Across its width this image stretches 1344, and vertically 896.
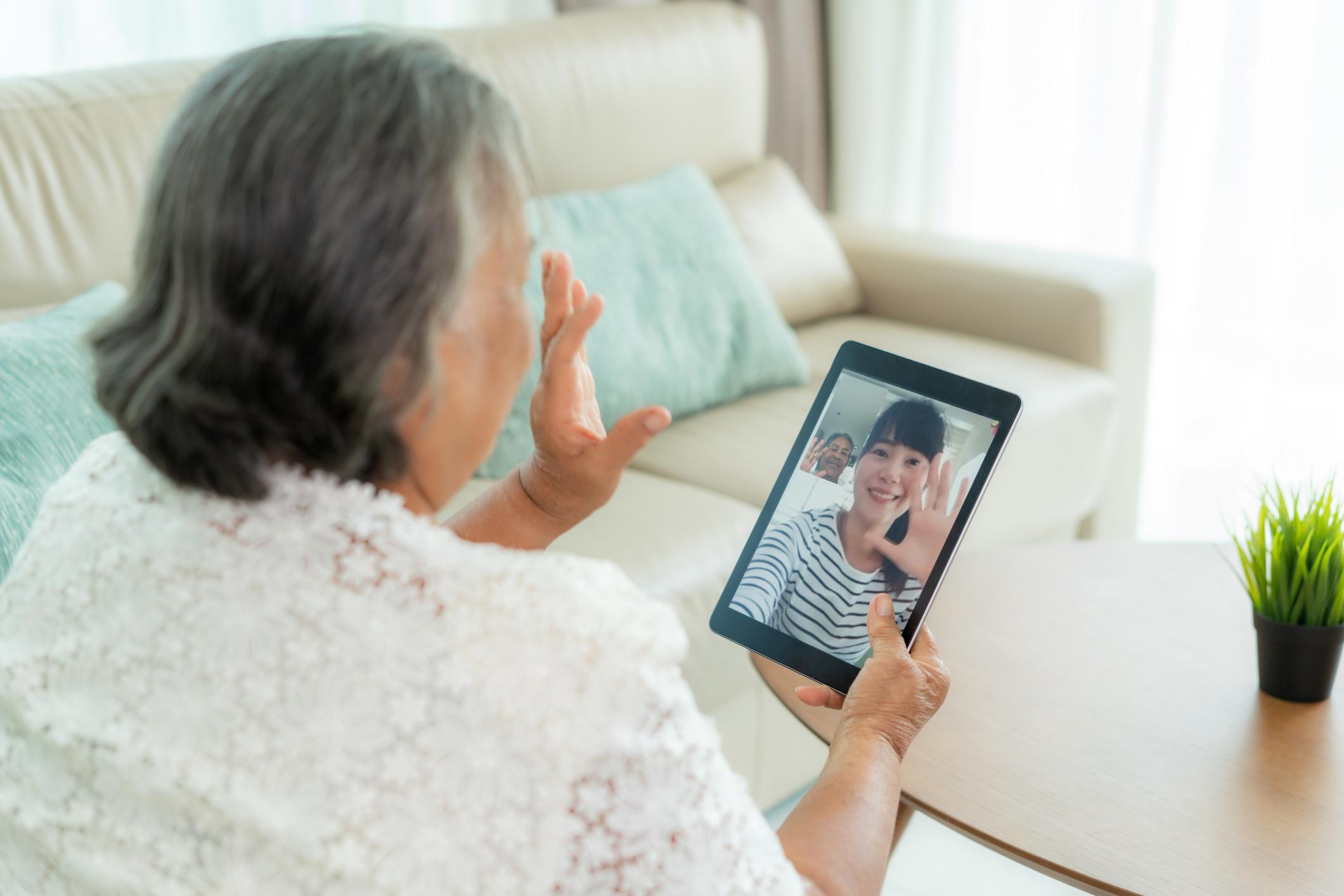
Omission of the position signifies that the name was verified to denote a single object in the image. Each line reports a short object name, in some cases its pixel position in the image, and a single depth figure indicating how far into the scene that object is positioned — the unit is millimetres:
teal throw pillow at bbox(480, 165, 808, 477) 1855
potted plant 1071
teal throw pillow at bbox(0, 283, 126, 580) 1098
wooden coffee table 919
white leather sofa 1561
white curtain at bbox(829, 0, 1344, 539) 2537
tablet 959
